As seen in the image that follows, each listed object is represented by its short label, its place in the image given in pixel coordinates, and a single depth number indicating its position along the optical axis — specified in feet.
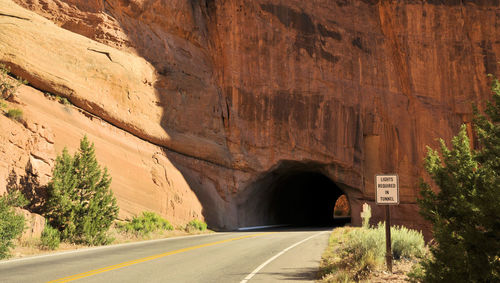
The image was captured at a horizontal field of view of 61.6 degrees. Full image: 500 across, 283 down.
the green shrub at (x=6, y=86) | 61.77
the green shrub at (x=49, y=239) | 45.80
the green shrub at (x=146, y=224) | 65.41
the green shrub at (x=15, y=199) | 44.70
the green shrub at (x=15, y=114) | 56.75
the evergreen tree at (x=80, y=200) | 51.34
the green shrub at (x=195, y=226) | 79.77
